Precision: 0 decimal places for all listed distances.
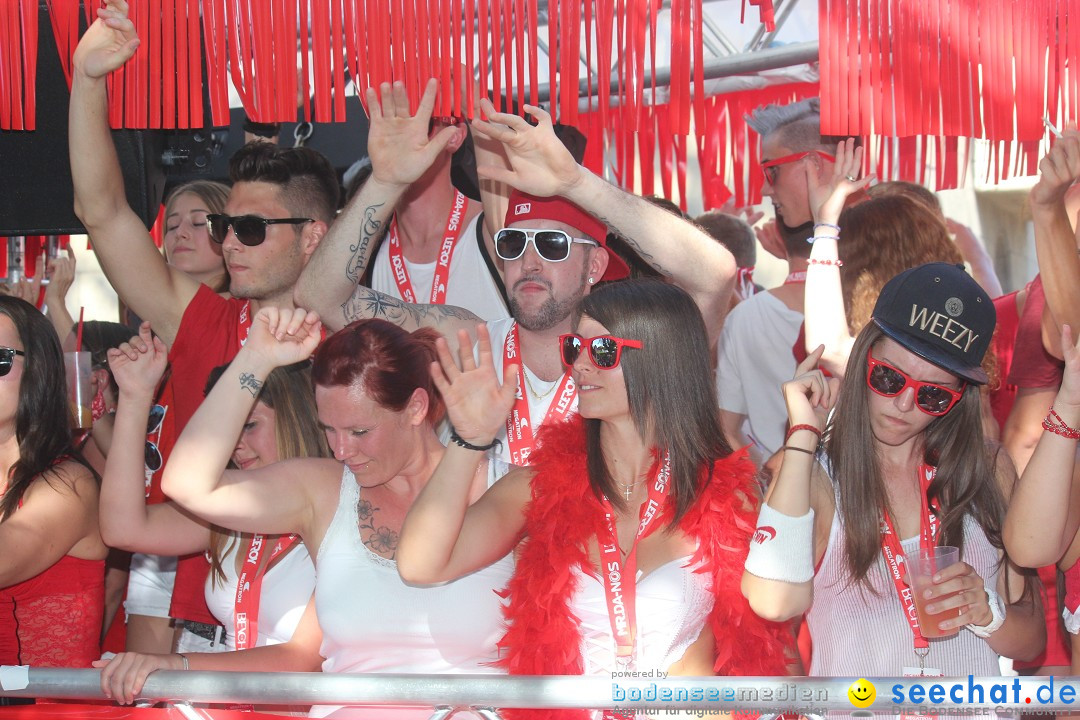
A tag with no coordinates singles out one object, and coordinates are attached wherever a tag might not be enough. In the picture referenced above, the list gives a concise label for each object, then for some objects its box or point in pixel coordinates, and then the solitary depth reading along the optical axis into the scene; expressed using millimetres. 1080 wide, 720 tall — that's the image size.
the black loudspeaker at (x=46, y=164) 6531
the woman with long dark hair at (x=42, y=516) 6070
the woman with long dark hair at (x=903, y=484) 5141
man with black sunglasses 6566
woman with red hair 5414
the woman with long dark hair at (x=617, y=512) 5062
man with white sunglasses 5988
